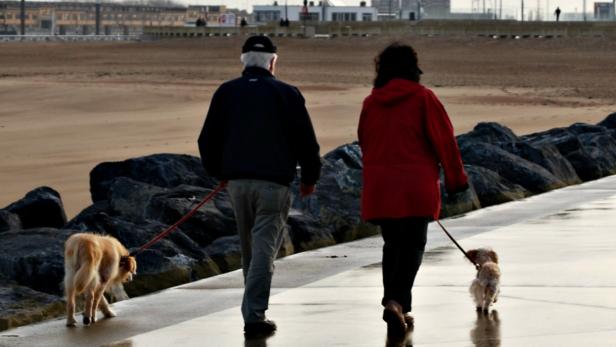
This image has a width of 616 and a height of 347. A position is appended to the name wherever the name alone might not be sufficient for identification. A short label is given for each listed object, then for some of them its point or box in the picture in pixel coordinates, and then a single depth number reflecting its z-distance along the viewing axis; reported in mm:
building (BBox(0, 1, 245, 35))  186000
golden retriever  9148
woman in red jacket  8727
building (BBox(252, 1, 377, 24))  178375
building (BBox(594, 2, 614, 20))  177500
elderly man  8945
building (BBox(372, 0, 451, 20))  185000
